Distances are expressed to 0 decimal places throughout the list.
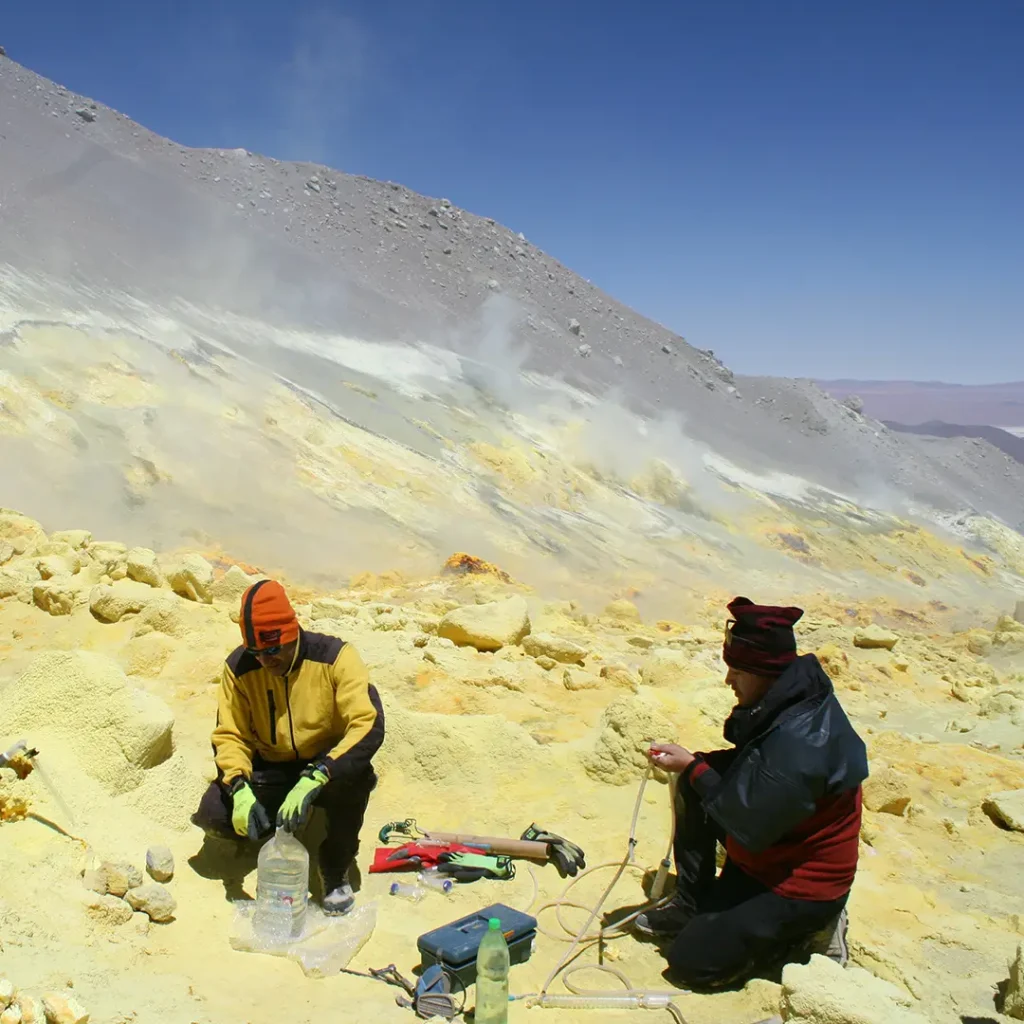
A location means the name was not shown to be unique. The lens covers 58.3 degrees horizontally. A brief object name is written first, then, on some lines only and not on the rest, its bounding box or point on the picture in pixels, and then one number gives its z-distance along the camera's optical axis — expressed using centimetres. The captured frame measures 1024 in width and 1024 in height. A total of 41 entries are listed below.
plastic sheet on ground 304
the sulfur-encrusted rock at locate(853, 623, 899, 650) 1085
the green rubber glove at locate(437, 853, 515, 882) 376
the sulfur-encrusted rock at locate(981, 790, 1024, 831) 490
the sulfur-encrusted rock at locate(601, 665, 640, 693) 640
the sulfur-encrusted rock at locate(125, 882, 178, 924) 296
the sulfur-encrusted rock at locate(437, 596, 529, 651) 681
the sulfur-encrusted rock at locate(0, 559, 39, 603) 595
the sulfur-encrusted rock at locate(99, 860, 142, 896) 297
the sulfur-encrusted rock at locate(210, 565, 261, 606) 697
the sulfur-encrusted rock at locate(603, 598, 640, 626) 1118
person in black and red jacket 290
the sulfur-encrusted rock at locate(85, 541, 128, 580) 655
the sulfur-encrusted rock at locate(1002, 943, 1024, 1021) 274
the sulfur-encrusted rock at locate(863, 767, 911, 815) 493
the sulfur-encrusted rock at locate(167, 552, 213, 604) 657
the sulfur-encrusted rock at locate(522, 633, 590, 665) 685
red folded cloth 376
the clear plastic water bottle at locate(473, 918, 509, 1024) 272
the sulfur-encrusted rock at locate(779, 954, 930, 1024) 241
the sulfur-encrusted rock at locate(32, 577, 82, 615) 581
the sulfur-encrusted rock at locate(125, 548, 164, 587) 646
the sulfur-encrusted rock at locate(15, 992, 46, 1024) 217
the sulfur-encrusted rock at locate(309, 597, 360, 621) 718
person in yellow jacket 330
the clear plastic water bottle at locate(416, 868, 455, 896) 366
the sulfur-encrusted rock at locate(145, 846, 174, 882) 324
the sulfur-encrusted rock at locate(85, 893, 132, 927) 282
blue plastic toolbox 295
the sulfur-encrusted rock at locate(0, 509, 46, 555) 729
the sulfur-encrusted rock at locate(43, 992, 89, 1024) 221
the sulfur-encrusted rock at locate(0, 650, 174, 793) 368
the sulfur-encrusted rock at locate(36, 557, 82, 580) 632
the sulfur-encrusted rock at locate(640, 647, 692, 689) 668
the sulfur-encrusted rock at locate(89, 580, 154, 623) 568
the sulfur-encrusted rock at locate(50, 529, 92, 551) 756
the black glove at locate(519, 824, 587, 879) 384
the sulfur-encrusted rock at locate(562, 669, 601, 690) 625
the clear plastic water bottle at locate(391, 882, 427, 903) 361
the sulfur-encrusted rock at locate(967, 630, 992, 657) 1271
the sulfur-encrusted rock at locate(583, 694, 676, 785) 459
